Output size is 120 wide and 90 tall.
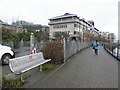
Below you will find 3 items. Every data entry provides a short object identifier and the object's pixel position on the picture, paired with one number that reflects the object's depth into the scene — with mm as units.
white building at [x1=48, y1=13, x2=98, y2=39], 40327
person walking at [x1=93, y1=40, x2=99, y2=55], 9507
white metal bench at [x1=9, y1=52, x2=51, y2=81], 2930
